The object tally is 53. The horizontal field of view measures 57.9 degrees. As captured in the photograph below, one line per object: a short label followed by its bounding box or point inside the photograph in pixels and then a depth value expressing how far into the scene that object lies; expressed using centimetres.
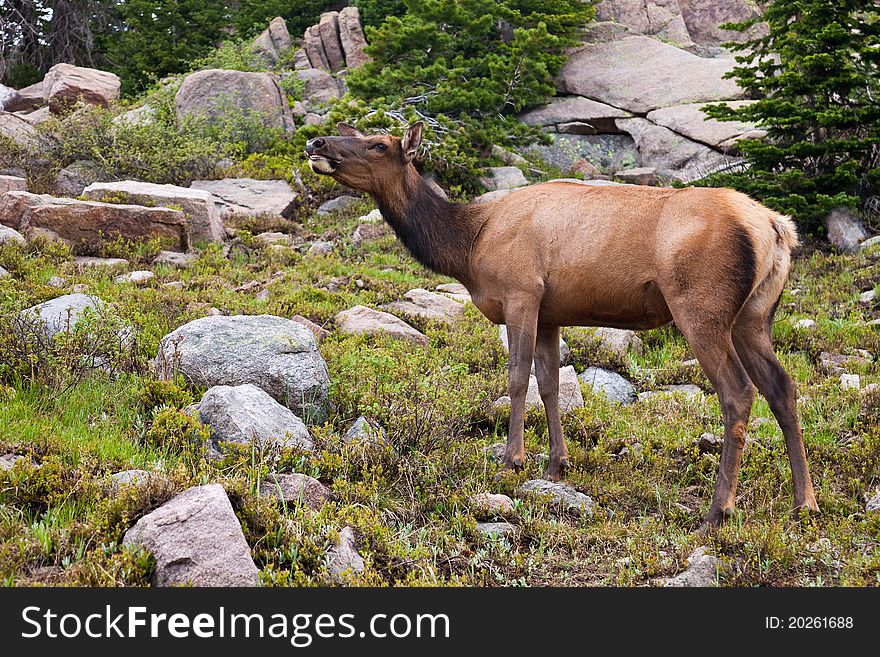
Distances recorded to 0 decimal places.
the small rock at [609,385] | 804
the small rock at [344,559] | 410
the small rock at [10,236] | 1065
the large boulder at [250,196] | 1495
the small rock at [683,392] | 782
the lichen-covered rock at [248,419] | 542
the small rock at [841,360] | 843
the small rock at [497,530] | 492
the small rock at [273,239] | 1326
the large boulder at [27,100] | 2314
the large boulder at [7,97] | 2309
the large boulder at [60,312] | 682
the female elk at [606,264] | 554
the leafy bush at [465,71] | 1709
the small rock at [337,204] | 1589
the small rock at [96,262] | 1061
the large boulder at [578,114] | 2027
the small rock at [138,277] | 996
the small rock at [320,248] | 1317
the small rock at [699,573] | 441
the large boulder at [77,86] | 2056
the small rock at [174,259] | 1123
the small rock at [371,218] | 1472
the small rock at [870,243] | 1234
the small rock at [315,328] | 857
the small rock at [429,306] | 1027
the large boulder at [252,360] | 639
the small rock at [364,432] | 581
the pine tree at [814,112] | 1238
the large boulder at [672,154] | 1789
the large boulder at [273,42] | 2489
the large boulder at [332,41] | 2478
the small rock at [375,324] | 886
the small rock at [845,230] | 1262
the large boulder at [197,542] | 374
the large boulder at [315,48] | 2468
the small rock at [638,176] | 1758
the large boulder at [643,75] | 2025
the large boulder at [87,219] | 1141
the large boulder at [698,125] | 1814
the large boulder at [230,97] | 1862
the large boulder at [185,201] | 1267
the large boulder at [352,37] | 2427
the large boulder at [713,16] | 2472
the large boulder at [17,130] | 1628
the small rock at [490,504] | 531
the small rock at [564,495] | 553
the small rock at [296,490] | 480
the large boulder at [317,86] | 2205
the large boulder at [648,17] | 2402
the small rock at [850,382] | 755
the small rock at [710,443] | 648
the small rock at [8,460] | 457
